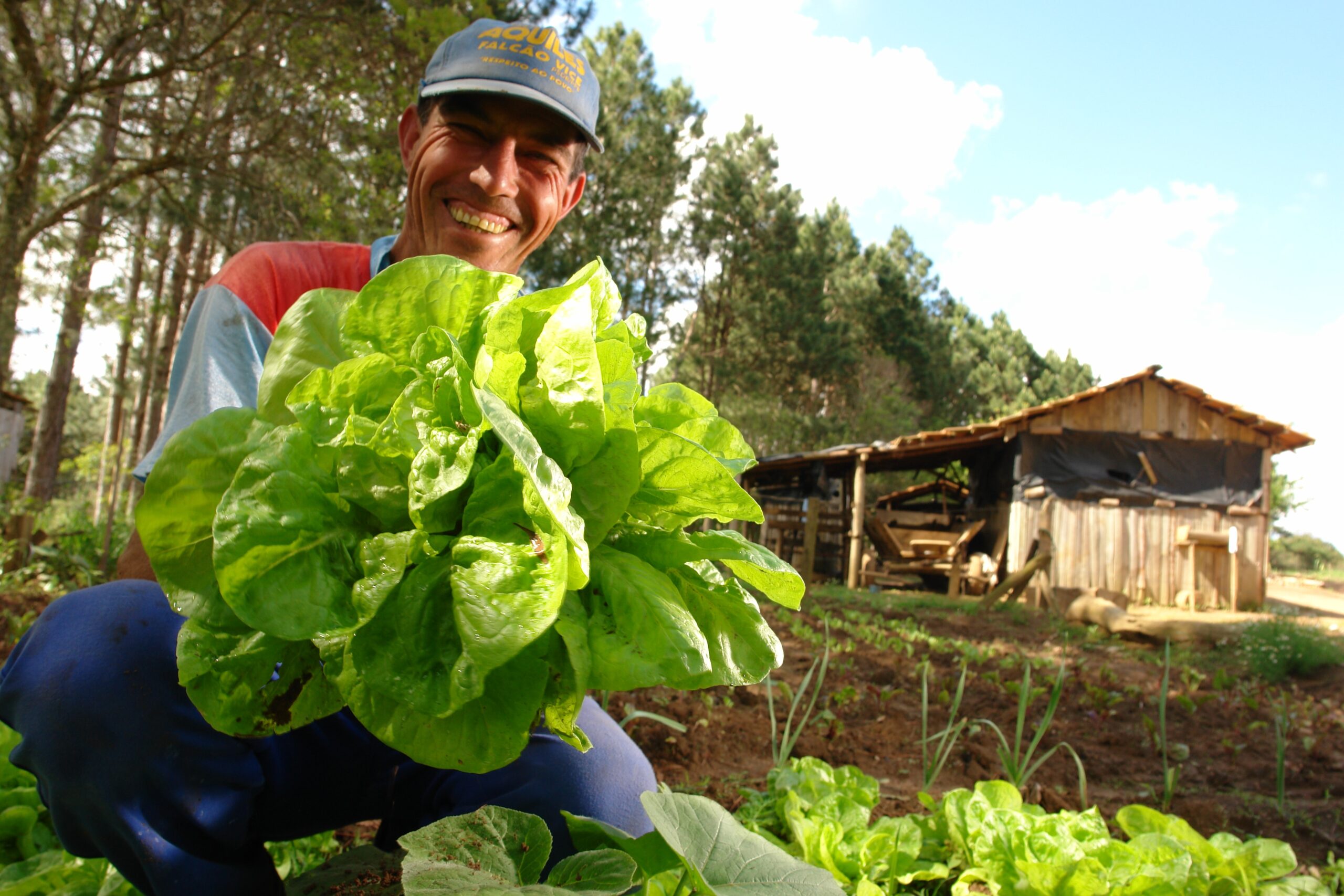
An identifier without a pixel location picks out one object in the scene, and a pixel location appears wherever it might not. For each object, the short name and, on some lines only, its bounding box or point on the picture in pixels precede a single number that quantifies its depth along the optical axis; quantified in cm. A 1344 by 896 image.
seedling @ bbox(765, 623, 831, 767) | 243
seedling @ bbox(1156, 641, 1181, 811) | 261
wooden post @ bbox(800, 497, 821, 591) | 1470
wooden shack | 1217
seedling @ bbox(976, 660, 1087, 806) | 231
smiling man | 119
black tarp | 1251
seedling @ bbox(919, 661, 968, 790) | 249
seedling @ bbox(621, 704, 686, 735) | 212
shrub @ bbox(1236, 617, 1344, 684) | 655
